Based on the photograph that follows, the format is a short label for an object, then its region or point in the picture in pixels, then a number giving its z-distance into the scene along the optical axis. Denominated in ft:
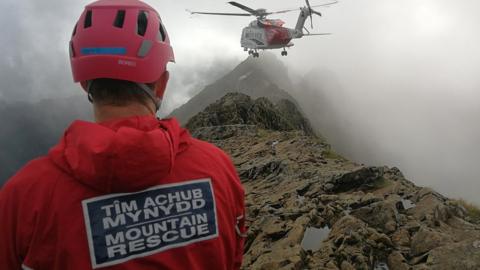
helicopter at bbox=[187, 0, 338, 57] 164.25
